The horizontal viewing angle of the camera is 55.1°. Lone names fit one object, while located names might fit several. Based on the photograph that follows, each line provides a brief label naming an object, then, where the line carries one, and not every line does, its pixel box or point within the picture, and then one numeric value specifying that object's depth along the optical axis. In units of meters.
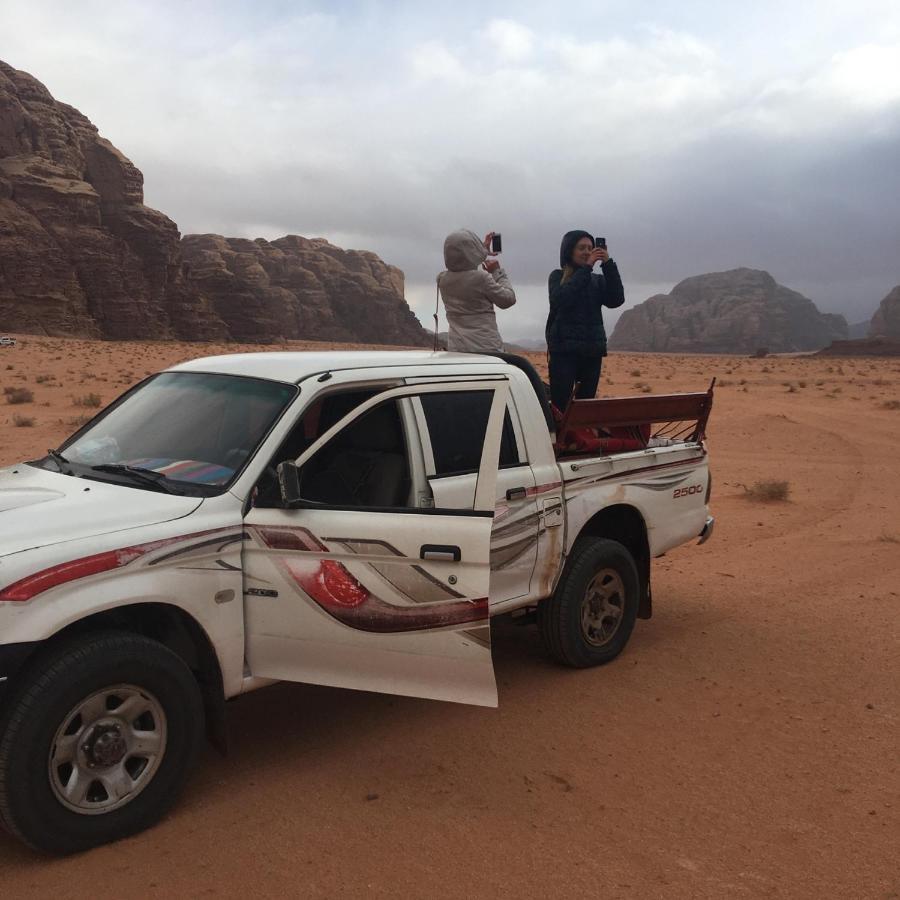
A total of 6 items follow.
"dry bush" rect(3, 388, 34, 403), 20.91
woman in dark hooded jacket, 6.58
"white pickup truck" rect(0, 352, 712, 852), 3.20
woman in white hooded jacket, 6.15
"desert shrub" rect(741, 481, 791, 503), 11.45
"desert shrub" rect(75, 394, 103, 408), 19.86
